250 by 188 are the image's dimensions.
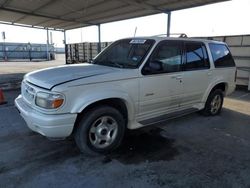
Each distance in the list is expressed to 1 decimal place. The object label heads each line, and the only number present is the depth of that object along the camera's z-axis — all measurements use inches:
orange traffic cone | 256.5
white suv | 119.8
